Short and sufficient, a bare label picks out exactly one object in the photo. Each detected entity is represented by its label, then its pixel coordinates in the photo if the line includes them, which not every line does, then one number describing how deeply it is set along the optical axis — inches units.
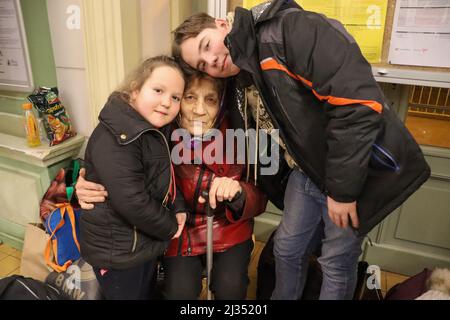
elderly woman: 53.2
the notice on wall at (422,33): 61.3
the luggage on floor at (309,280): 62.7
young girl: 45.9
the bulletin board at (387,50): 63.1
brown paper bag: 72.2
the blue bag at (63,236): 66.7
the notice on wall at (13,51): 73.6
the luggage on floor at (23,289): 54.4
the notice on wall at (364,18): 63.9
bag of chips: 71.5
